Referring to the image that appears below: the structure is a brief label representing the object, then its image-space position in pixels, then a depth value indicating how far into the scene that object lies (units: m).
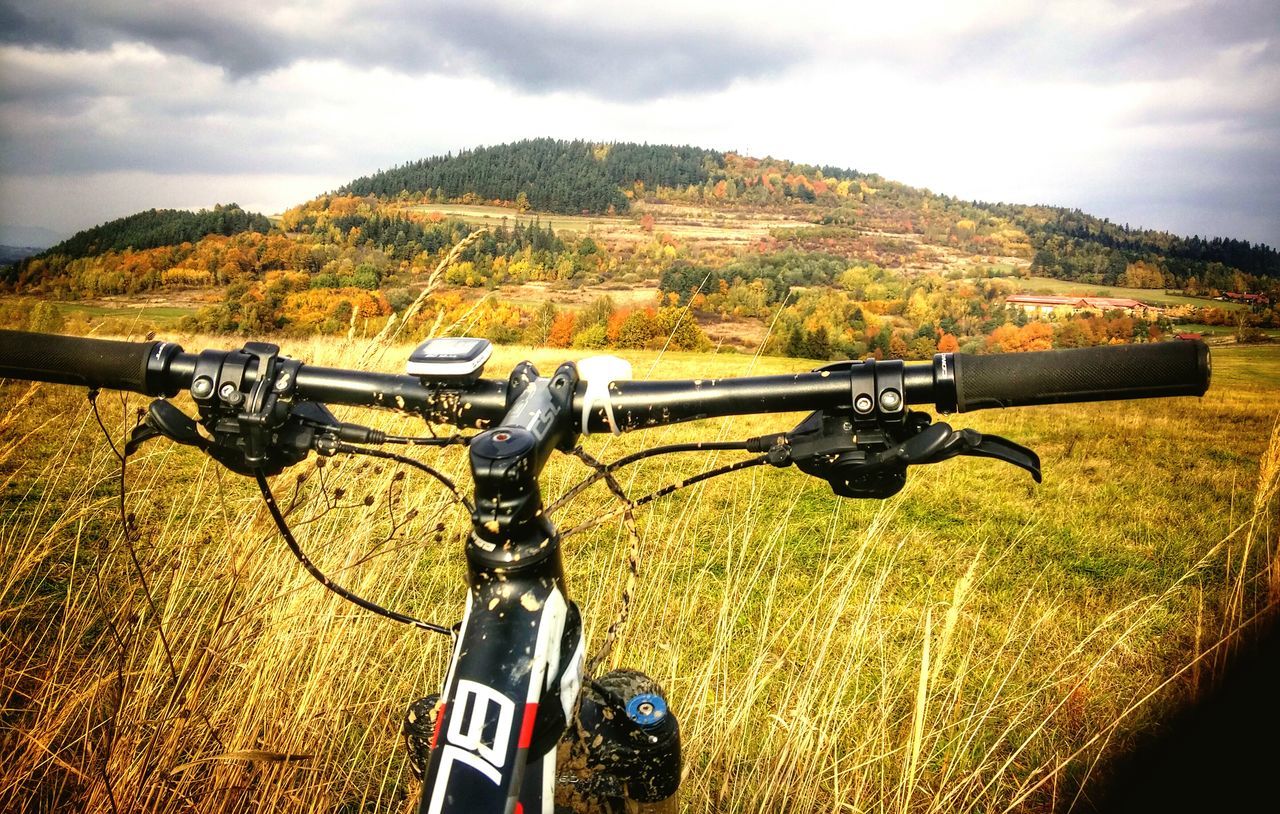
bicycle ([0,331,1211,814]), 0.79
